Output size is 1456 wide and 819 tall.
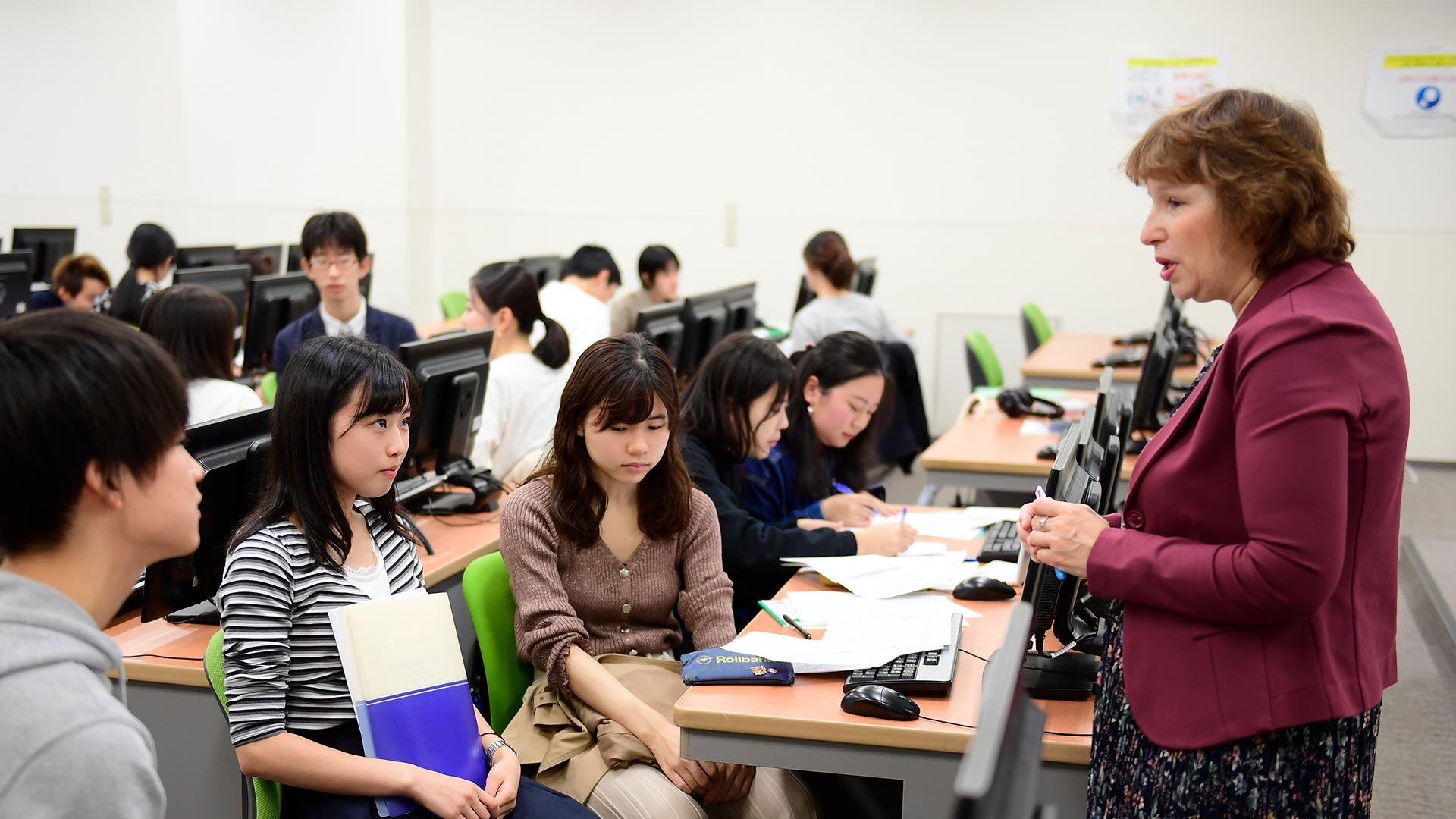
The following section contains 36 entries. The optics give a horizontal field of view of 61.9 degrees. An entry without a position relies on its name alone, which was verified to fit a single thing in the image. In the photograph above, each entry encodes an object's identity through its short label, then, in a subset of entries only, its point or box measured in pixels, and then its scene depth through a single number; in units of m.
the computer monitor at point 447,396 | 3.02
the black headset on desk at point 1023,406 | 4.46
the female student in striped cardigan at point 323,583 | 1.68
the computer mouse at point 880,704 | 1.76
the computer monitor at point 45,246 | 6.78
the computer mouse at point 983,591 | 2.38
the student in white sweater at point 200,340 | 3.08
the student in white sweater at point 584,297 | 5.08
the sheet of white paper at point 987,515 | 3.07
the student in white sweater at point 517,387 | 3.62
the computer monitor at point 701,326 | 4.80
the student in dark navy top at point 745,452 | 2.61
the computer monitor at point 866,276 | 6.54
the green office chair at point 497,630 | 2.15
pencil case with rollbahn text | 1.91
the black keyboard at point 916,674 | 1.85
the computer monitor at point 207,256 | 6.18
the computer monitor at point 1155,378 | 3.54
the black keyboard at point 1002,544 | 2.69
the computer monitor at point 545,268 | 6.58
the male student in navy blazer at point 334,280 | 3.94
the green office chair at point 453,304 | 6.91
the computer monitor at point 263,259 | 6.36
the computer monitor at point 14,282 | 5.57
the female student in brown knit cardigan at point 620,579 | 2.00
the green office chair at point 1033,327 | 6.32
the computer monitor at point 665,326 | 4.26
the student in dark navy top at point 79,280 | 5.59
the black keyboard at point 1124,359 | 5.36
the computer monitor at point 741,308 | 5.40
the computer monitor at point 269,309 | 4.71
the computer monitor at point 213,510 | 2.19
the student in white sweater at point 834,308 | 5.36
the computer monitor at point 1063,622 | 1.73
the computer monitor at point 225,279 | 4.80
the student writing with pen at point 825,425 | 3.00
